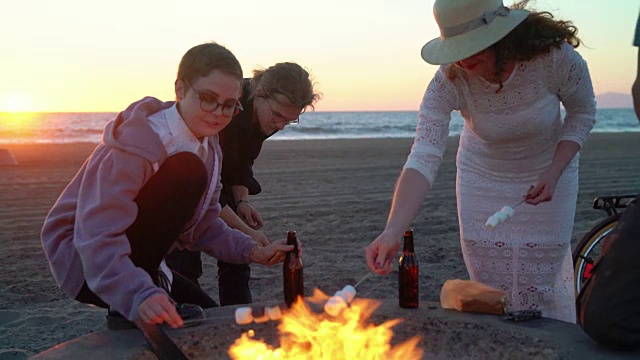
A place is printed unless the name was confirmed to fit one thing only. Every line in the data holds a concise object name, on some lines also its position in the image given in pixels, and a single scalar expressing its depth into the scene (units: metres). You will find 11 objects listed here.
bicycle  4.25
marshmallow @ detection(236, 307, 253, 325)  2.68
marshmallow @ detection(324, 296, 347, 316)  2.74
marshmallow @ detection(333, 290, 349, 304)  2.77
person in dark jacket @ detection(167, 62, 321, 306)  3.68
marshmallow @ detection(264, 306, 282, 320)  2.77
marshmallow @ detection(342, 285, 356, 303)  2.77
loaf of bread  2.79
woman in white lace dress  2.96
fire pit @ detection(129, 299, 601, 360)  2.54
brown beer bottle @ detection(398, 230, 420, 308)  2.87
